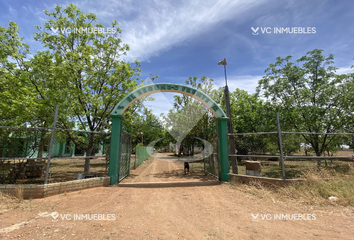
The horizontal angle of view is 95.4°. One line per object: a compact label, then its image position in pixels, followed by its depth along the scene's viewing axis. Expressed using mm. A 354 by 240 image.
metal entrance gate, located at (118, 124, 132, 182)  6948
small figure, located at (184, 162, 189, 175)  9912
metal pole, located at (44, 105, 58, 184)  4923
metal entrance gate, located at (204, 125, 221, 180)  7540
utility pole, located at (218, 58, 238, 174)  7773
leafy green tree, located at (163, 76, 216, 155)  10948
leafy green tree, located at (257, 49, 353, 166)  9984
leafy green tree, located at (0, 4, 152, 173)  7074
